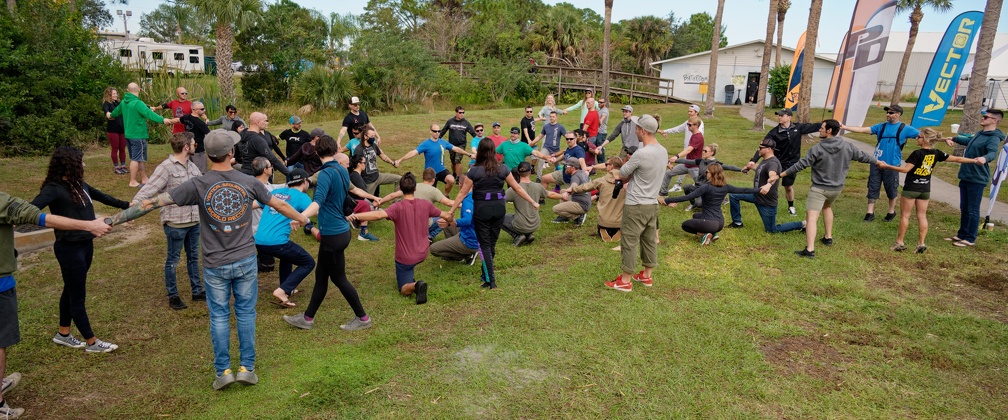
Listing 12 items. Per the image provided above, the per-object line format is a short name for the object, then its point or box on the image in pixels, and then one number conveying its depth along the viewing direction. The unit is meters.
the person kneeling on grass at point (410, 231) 6.17
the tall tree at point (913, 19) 31.08
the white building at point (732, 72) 37.91
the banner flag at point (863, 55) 13.42
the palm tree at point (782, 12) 28.73
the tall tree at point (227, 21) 19.22
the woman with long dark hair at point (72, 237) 4.75
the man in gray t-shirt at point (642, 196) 6.13
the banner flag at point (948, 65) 12.36
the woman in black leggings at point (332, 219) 5.26
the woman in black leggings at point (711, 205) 8.36
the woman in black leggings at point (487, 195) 6.58
